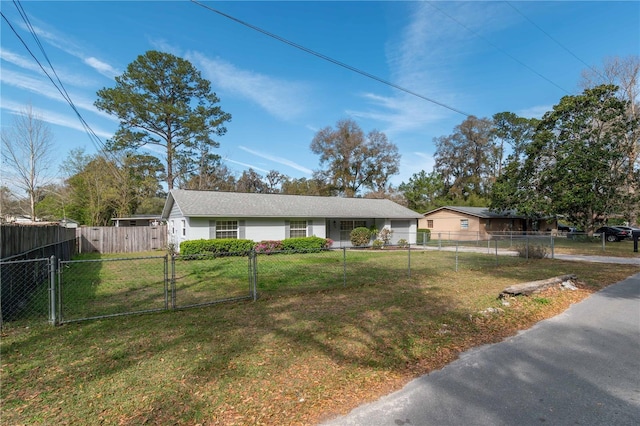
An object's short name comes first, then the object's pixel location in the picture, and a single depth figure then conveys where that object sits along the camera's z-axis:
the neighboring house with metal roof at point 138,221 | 26.53
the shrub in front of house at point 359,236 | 22.53
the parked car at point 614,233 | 27.64
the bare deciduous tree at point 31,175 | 20.86
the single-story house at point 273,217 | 17.69
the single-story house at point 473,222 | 32.09
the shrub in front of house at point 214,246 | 16.02
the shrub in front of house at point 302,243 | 18.77
